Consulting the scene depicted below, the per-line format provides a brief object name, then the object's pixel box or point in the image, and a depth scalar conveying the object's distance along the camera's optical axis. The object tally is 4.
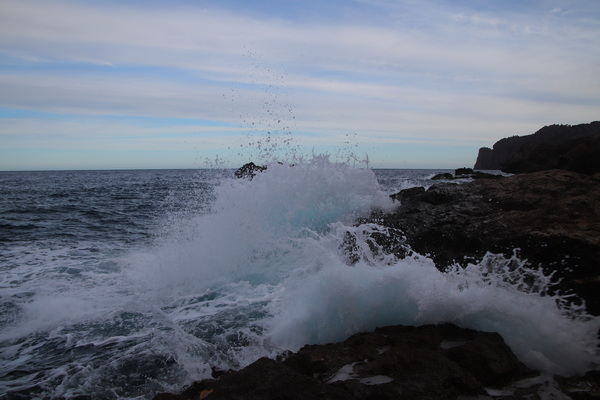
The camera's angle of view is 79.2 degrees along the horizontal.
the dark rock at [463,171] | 39.18
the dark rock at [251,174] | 9.30
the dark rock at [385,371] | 2.46
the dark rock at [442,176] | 33.11
